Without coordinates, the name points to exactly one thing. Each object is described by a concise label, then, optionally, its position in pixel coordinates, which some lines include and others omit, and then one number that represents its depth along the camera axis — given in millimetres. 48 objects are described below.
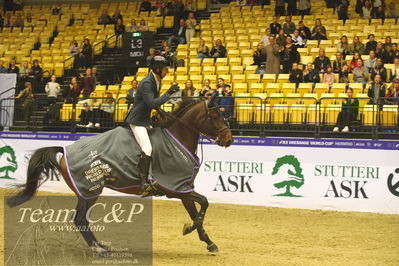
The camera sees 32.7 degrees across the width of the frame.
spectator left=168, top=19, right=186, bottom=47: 23734
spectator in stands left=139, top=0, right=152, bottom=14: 27875
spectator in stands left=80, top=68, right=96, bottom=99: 20797
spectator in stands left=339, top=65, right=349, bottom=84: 18016
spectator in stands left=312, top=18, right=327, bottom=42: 21062
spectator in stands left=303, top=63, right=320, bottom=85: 18422
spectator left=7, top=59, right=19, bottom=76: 23781
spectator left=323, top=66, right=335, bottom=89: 18062
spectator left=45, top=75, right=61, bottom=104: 21219
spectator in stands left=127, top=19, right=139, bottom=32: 24656
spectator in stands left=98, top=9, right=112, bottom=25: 27578
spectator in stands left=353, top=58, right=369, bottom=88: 18000
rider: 9578
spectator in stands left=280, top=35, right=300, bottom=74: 19875
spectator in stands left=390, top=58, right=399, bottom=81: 17547
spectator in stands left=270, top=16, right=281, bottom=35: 21812
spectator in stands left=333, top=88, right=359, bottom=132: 15141
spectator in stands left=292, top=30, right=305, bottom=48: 20922
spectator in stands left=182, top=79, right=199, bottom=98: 17172
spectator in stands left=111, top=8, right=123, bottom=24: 26912
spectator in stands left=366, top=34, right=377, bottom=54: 19219
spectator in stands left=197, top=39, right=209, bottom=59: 21825
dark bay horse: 9641
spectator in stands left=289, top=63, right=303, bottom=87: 18641
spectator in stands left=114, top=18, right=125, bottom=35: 25844
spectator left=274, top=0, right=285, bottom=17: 23734
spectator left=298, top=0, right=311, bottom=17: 23312
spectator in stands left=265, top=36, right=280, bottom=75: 19422
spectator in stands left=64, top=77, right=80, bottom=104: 20486
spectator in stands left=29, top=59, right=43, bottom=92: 22938
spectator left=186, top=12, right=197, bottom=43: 23891
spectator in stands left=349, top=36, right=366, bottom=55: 19516
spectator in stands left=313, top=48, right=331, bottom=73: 18781
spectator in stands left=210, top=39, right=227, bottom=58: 21625
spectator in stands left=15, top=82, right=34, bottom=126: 18938
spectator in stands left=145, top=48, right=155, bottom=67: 21328
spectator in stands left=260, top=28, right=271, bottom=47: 20977
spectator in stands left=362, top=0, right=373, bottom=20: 22016
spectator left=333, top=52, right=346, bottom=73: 18750
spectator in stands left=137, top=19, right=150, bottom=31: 24159
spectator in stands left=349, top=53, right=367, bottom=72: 18422
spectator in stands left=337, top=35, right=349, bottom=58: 19547
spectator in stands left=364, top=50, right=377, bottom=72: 18152
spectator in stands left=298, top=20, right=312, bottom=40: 21312
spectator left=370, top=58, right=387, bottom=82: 17586
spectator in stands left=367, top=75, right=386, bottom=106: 16156
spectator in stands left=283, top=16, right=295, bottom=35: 21706
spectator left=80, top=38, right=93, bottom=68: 24422
